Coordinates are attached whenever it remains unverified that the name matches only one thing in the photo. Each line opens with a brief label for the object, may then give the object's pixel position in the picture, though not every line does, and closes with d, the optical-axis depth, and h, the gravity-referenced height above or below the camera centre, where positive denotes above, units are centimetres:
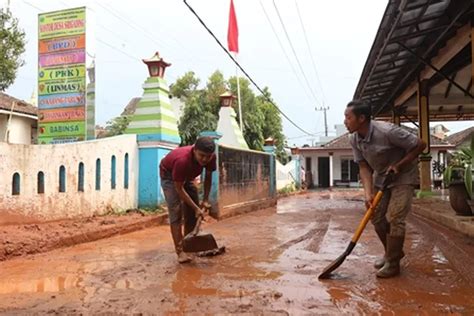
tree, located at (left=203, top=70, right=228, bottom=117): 2580 +536
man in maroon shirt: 429 -5
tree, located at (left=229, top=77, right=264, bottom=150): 2597 +350
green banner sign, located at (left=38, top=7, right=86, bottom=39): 834 +294
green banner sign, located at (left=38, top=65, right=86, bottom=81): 842 +201
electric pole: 5125 +570
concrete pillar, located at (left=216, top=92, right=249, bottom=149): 1316 +145
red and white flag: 1597 +511
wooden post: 1190 +123
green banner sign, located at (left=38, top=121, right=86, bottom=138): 846 +95
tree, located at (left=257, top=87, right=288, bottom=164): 2905 +339
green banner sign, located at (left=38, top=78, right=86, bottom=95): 841 +176
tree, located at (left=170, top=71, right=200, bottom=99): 3025 +622
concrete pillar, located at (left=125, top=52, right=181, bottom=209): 860 +91
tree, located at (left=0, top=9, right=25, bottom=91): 1303 +391
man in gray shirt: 378 +7
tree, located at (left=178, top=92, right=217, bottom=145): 2345 +300
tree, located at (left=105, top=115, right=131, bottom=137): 2375 +294
